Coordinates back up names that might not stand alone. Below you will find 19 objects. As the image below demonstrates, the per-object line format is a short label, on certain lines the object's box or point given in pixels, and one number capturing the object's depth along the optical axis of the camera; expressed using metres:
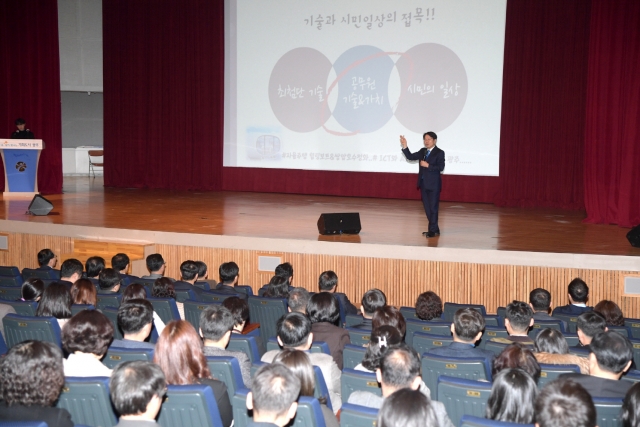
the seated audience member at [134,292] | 4.34
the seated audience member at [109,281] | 5.28
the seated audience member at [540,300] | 5.12
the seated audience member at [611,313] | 4.75
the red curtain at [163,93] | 13.91
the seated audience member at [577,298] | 5.41
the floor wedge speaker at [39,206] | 9.19
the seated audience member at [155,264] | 6.18
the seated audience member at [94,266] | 6.04
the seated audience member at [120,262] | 6.37
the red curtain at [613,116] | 8.90
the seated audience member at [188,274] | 5.76
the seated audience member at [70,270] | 5.54
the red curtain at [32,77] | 13.15
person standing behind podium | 11.51
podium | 11.46
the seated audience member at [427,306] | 4.79
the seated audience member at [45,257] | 6.70
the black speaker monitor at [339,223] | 7.79
